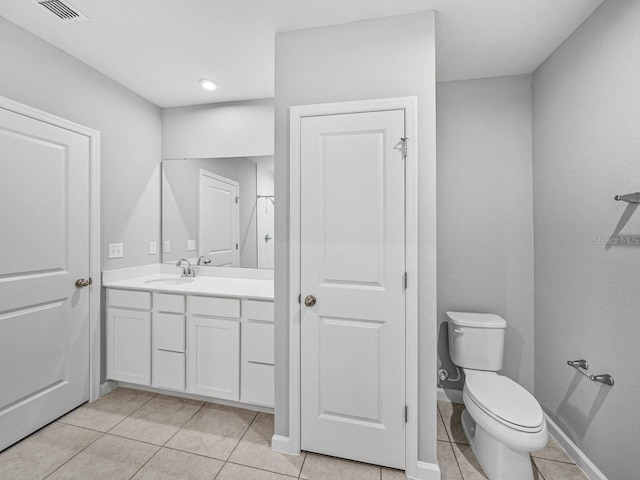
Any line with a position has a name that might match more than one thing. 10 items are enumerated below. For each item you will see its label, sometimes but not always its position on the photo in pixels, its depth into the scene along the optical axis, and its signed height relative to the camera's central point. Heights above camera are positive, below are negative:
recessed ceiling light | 2.40 +1.28
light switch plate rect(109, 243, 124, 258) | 2.43 -0.09
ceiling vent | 1.60 +1.27
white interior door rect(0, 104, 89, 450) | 1.76 -0.22
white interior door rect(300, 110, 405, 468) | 1.59 -0.25
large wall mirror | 2.61 +0.26
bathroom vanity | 2.05 -0.71
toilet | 1.43 -0.86
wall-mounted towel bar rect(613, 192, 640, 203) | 1.33 +0.19
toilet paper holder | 1.48 -0.68
